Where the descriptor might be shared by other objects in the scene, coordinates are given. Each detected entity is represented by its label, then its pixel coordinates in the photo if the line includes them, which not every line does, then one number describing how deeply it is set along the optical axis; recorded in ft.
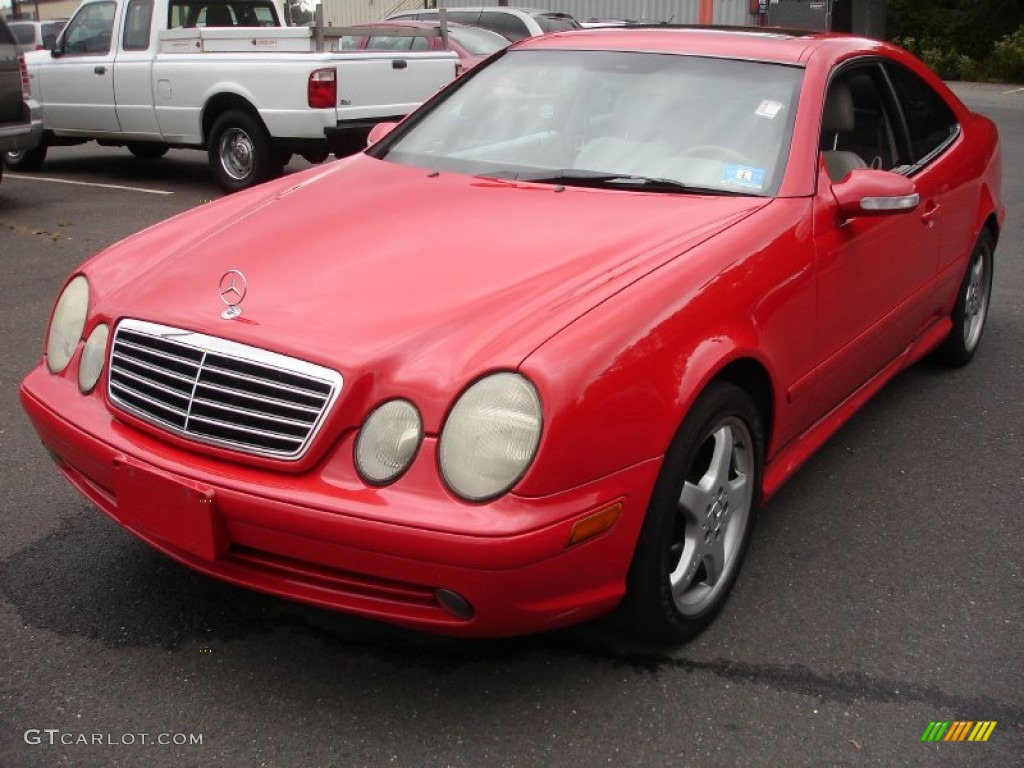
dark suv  28.78
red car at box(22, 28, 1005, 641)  7.87
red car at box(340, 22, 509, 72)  33.15
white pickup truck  30.35
